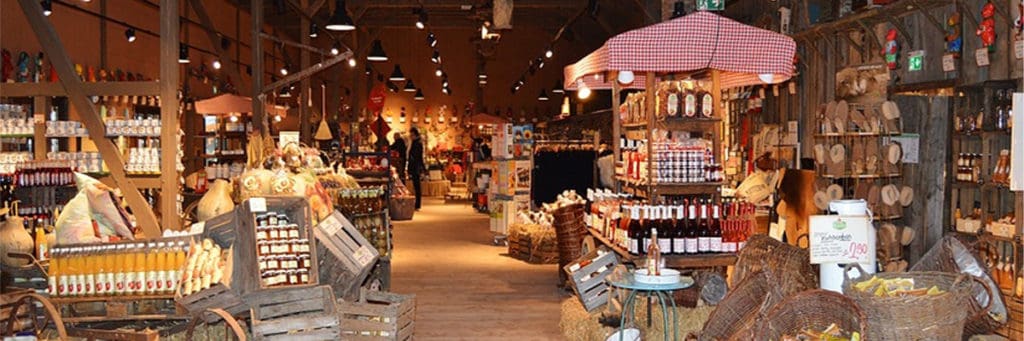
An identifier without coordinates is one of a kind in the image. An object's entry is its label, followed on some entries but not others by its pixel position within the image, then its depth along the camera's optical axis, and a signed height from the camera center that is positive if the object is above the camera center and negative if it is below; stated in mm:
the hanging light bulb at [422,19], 17403 +2344
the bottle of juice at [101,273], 5328 -613
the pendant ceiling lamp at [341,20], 11031 +1478
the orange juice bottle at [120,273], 5332 -613
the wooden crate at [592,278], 6969 -856
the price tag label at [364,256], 6195 -619
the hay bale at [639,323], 6508 -1112
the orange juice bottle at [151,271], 5363 -610
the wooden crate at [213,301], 5129 -745
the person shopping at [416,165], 19359 -193
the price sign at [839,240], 4301 -371
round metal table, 5465 -721
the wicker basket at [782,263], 4742 -530
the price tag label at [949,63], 7449 +659
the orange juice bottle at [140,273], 5352 -616
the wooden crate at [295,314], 5180 -841
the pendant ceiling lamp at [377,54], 14414 +1448
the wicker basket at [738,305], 4930 -739
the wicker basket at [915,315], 3859 -622
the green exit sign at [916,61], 8070 +734
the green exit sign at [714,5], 7781 +1142
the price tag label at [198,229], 5850 -422
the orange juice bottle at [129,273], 5344 -613
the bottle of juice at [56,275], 5332 -623
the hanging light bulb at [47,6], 11773 +1756
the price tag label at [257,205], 5527 -268
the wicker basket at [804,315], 3902 -627
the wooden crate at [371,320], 5867 -960
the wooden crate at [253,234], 5387 -429
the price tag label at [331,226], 6176 -431
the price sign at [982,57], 6922 +652
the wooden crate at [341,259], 6074 -625
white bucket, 4426 -489
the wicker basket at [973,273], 4395 -549
